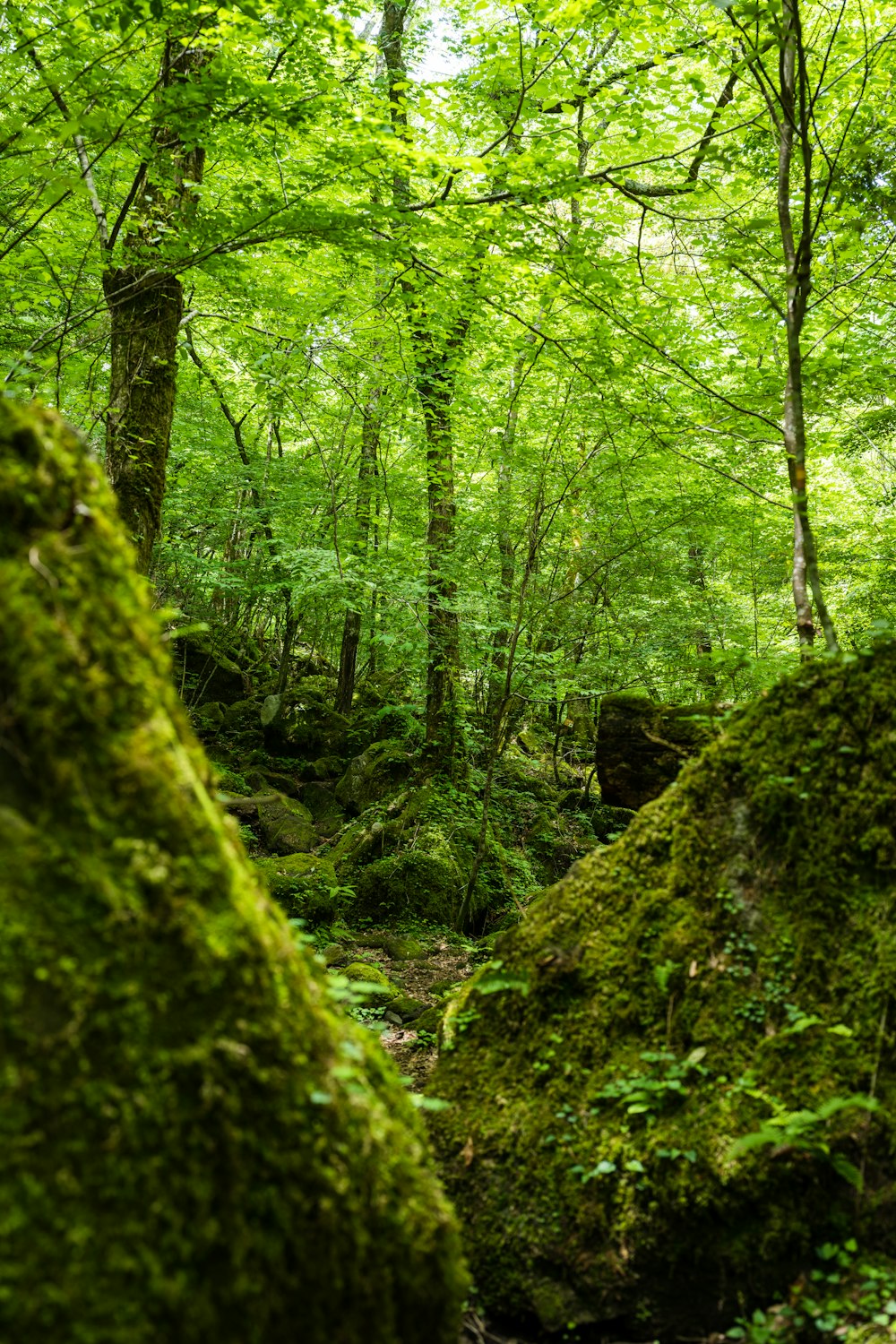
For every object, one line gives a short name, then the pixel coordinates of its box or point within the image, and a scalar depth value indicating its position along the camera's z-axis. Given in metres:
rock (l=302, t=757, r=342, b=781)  12.70
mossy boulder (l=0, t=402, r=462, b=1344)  1.20
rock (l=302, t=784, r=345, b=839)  10.95
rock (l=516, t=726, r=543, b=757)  14.41
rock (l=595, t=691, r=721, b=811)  7.09
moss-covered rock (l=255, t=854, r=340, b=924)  7.69
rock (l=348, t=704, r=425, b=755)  11.93
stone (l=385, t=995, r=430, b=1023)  5.96
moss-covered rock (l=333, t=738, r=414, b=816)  11.14
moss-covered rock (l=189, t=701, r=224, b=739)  13.30
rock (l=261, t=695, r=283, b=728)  13.60
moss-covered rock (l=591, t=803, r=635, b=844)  10.74
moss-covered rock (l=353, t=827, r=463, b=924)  8.63
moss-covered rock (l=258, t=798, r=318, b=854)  9.96
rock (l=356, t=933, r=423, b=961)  7.62
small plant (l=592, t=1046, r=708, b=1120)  2.77
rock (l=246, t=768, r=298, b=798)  11.66
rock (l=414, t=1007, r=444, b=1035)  5.24
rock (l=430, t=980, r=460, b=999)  6.28
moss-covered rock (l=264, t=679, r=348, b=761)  13.31
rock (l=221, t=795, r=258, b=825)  10.56
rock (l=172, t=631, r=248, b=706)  13.87
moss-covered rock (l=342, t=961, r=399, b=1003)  6.11
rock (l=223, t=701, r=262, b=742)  13.65
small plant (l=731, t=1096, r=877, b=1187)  2.40
